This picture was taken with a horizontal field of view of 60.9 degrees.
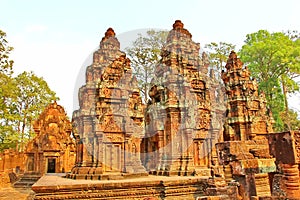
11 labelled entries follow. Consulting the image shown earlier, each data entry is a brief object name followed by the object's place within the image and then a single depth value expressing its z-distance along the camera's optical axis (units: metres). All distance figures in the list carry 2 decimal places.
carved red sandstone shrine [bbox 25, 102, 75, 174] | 17.17
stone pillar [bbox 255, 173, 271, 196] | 8.39
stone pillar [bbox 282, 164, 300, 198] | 5.48
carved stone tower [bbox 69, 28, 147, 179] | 10.65
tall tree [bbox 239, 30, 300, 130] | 21.31
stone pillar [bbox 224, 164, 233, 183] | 7.81
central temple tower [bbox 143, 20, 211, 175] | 11.85
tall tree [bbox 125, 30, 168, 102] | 21.75
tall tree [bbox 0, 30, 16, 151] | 15.10
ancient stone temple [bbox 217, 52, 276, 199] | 14.64
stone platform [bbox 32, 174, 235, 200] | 7.74
